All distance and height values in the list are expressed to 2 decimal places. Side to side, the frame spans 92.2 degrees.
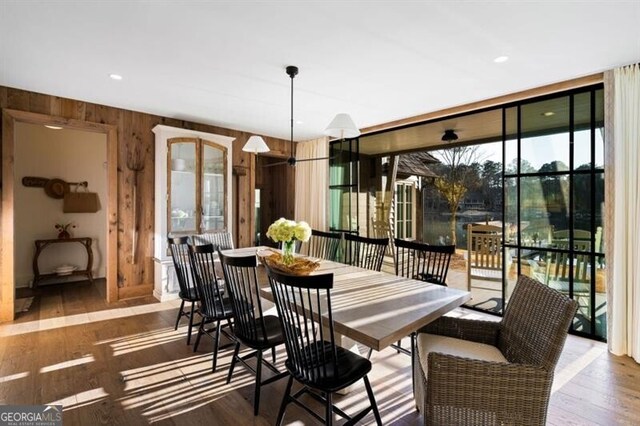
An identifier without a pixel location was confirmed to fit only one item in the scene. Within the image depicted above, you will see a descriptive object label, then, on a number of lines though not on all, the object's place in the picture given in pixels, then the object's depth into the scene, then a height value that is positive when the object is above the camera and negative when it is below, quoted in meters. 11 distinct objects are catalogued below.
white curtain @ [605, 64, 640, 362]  2.65 +0.00
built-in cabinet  4.24 +0.32
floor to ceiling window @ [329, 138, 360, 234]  5.30 +0.43
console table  4.70 -0.71
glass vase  2.50 -0.33
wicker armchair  1.33 -0.75
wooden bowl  2.35 -0.43
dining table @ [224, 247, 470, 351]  1.52 -0.57
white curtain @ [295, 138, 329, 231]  5.50 +0.50
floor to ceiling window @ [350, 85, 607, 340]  3.01 +0.14
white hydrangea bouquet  2.51 -0.19
